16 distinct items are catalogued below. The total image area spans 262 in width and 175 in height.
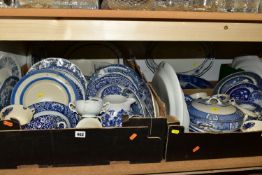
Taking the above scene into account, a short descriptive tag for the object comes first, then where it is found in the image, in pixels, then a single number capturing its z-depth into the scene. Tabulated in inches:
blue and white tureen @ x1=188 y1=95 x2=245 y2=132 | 34.2
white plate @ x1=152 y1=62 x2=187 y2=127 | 33.9
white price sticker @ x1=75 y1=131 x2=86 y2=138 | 29.1
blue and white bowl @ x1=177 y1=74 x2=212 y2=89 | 52.0
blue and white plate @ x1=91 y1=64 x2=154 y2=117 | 39.4
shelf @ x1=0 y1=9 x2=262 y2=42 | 27.8
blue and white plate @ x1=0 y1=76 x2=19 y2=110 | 35.6
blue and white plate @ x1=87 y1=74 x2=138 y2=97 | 40.2
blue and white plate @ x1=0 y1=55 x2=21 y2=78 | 37.4
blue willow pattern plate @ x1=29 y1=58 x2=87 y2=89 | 39.5
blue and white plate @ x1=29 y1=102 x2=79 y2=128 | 33.5
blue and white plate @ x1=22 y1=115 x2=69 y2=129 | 31.2
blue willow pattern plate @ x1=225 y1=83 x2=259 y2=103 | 43.1
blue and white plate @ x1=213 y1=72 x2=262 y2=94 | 44.3
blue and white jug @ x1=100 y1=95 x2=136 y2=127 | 32.8
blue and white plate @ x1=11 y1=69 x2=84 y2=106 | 36.0
